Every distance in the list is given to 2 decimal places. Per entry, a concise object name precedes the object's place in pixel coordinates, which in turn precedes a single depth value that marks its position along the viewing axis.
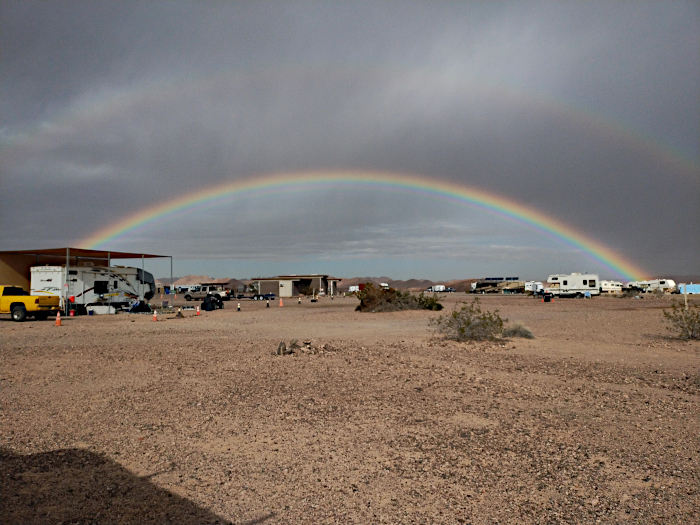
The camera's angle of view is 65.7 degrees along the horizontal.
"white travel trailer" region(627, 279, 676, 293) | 82.31
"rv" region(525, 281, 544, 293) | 74.12
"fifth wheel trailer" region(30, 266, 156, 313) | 33.62
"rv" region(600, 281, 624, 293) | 75.75
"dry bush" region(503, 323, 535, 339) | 19.00
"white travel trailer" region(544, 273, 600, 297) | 63.50
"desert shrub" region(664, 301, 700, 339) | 17.89
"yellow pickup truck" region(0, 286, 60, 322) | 29.22
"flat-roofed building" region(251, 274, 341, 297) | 84.06
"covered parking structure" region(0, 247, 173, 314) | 34.34
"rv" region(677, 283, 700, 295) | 80.75
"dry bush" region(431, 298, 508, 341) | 17.95
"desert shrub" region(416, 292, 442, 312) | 35.78
